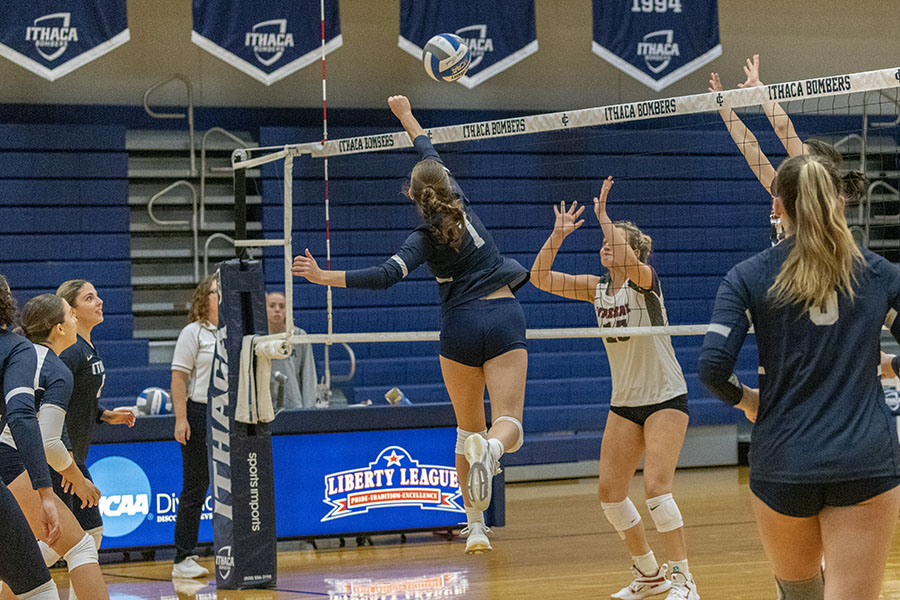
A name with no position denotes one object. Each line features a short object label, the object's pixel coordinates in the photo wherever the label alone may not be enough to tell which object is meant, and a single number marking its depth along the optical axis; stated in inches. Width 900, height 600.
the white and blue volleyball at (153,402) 575.2
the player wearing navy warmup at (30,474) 273.9
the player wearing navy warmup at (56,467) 329.4
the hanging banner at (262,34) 754.8
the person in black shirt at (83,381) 400.1
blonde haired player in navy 197.6
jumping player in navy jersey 338.6
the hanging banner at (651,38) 814.5
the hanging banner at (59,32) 723.4
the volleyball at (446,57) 432.5
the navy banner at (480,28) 783.1
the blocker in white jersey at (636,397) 402.6
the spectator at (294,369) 598.9
